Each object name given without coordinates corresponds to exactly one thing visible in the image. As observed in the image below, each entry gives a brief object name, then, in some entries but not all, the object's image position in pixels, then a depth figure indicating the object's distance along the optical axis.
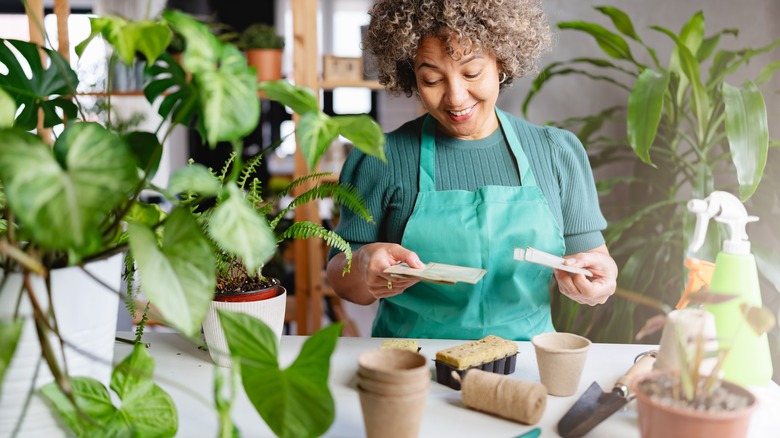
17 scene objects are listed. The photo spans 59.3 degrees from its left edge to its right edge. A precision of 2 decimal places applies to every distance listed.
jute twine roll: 0.94
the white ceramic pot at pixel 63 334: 0.76
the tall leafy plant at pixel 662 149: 1.92
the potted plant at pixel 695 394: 0.72
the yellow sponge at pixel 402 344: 1.16
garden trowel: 0.93
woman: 1.46
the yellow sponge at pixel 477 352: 1.08
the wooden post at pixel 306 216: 2.91
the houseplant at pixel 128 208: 0.55
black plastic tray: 1.08
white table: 0.95
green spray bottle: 1.03
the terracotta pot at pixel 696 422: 0.72
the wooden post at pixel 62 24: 2.83
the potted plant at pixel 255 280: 1.13
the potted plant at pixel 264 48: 3.08
